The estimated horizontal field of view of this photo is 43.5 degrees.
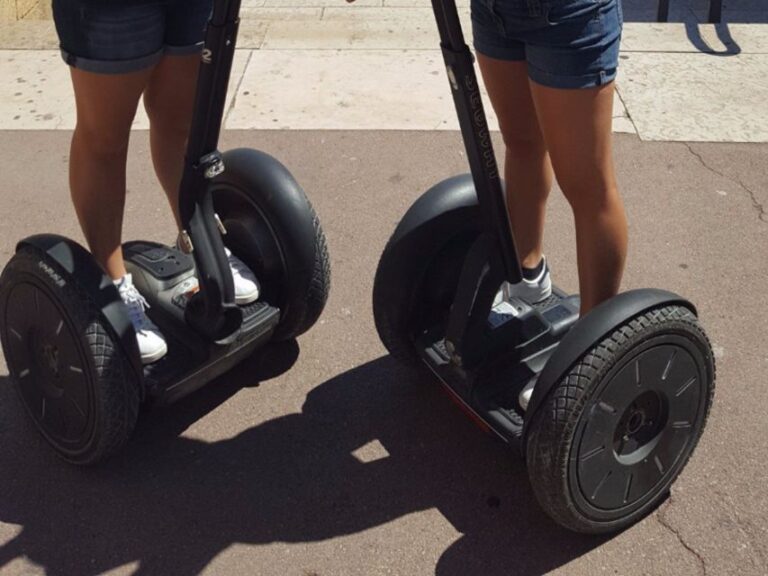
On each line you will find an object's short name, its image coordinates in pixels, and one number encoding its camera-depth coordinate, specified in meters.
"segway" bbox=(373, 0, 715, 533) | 2.28
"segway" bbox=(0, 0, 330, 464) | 2.52
